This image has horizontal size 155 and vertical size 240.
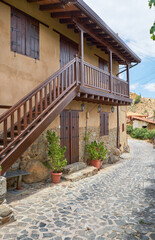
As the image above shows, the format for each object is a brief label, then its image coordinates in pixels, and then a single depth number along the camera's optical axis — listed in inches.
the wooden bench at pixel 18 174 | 221.3
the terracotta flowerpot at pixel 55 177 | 265.0
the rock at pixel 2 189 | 158.8
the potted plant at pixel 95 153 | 366.3
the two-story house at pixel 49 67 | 219.6
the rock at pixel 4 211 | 150.7
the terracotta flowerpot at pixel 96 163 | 366.0
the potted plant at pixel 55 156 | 265.3
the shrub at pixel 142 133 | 1041.8
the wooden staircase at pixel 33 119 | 177.6
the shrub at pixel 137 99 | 2891.2
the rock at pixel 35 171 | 255.3
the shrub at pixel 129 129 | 1231.4
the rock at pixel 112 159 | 447.2
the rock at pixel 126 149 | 605.6
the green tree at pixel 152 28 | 121.4
